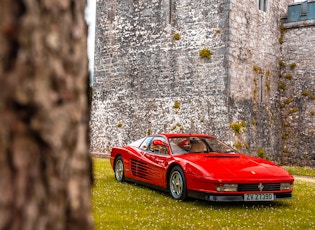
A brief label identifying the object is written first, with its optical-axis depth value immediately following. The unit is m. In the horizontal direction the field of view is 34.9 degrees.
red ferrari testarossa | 8.19
